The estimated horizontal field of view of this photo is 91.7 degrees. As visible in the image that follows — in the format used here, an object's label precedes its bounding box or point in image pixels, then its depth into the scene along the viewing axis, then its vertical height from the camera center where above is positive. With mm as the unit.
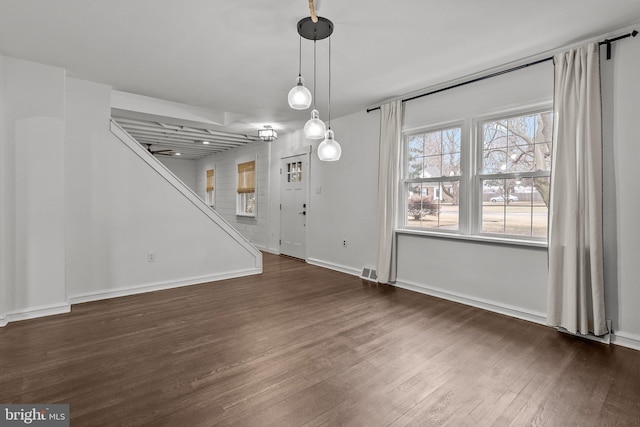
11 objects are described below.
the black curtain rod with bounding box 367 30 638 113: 2638 +1552
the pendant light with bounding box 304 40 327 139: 2270 +621
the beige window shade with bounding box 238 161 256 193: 7742 +915
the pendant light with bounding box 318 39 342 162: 2346 +488
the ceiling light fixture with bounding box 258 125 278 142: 5914 +1502
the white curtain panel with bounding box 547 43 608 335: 2699 +134
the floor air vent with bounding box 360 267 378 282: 4750 -945
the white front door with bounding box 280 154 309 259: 6316 +165
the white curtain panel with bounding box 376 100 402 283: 4391 +404
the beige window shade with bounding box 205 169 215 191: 9667 +1059
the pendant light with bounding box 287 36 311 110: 2154 +806
